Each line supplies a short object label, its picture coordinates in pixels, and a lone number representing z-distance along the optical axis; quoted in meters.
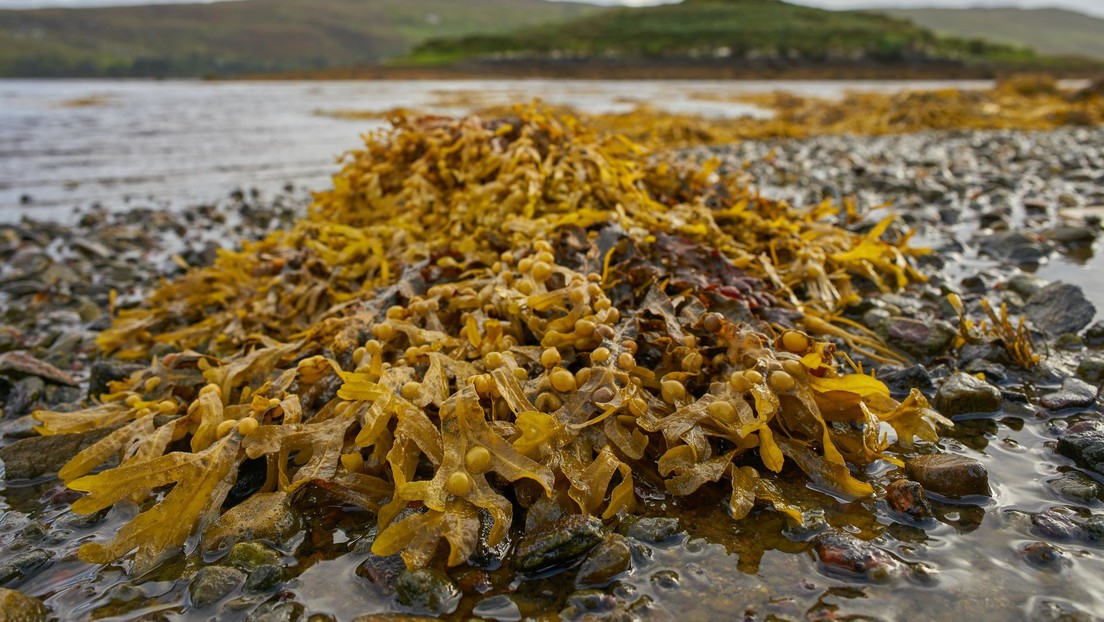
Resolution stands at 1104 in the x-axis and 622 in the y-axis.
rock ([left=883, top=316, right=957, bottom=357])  0.63
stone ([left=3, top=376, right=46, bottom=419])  0.64
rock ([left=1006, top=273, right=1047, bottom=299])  0.74
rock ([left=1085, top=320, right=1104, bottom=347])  0.63
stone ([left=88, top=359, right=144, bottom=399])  0.66
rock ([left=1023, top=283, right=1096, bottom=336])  0.66
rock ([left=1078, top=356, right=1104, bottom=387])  0.57
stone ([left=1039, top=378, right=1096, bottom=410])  0.54
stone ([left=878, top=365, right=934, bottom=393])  0.57
